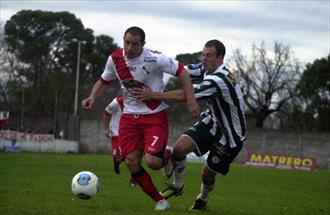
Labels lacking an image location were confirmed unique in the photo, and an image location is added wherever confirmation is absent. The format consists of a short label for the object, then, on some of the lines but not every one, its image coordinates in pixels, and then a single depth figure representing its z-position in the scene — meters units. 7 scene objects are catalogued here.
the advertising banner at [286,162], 46.47
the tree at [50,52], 71.81
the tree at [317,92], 63.50
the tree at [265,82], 75.69
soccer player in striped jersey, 9.52
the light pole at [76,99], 60.50
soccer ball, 10.10
